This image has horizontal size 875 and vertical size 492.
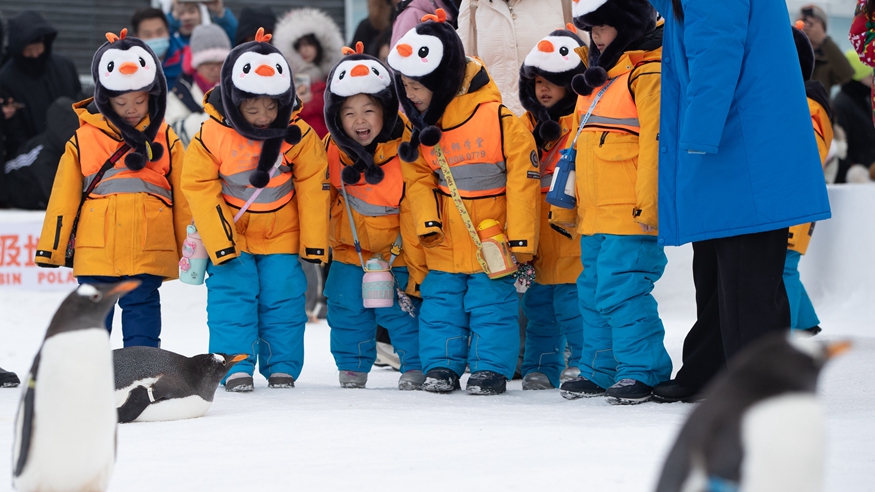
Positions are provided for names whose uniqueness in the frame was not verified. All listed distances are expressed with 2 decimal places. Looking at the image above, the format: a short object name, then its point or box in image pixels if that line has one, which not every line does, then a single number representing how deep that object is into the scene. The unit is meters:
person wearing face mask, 16.06
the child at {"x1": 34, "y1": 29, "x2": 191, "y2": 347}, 9.75
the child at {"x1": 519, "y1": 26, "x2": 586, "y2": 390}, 9.62
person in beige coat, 10.92
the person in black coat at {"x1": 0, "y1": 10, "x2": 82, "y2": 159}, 16.31
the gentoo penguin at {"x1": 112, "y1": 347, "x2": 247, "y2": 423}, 7.34
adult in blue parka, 6.91
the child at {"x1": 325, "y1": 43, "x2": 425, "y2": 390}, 9.70
